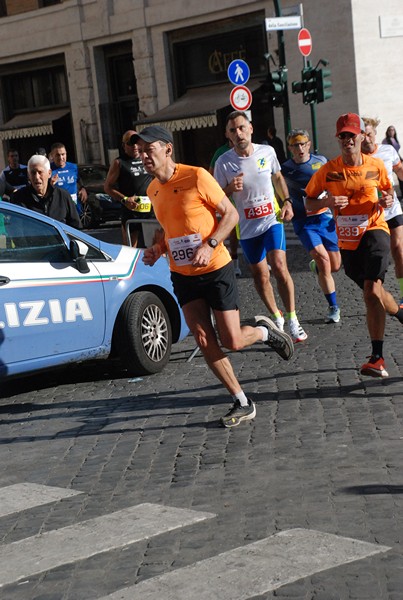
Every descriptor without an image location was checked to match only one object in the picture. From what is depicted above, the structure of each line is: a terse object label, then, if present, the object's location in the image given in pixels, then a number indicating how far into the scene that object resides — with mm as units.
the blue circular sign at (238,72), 24000
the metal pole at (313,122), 26598
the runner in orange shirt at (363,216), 8414
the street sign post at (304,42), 25359
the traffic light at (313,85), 25189
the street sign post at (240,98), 23453
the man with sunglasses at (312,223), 11539
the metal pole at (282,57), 26319
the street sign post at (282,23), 23531
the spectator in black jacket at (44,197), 11266
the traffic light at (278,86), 25797
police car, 8773
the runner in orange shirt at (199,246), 7488
